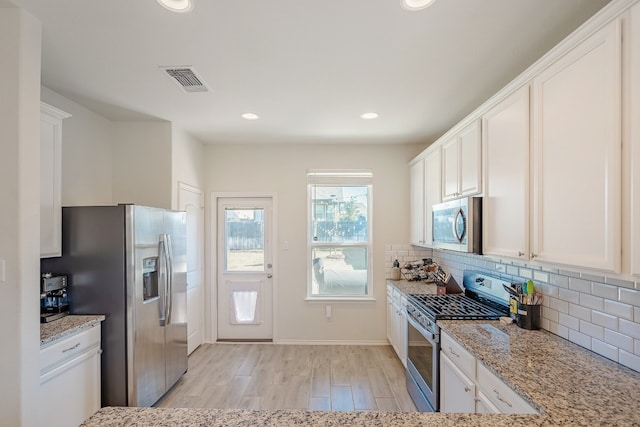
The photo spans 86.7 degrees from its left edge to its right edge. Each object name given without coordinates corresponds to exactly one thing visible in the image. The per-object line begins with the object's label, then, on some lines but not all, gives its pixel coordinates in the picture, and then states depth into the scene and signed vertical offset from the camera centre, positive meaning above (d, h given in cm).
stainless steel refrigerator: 253 -46
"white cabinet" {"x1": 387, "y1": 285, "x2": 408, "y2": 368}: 337 -114
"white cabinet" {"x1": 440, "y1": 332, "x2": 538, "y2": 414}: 148 -87
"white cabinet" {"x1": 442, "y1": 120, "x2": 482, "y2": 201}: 246 +44
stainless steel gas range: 236 -73
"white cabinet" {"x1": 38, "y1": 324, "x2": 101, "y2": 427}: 200 -104
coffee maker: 235 -58
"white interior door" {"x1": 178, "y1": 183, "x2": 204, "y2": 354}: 401 -54
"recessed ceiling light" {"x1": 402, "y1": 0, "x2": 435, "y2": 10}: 160 +103
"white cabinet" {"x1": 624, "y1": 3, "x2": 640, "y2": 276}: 117 +33
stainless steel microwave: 236 -5
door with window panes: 450 -68
